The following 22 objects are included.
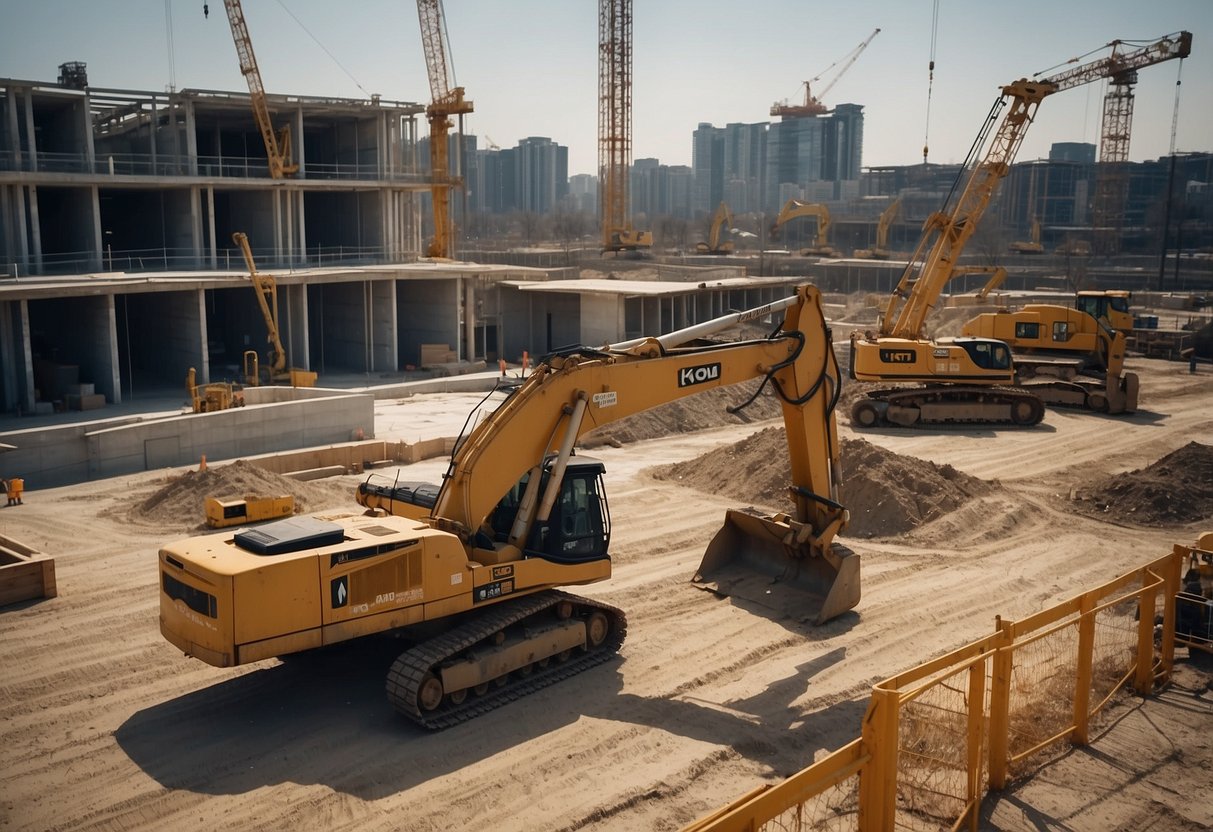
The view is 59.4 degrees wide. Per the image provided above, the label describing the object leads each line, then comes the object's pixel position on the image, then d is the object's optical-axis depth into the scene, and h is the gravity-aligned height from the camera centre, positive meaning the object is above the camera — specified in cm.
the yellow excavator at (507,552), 999 -324
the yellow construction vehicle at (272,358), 3353 -422
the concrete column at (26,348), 3136 -336
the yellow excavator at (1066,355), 3106 -371
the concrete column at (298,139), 4647 +413
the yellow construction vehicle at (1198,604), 1204 -415
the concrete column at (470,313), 4331 -318
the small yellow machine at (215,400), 2558 -399
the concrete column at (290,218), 4578 +66
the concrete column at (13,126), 3881 +388
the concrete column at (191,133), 4350 +406
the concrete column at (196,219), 4231 +56
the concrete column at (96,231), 3944 +7
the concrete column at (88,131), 4078 +389
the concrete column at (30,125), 3875 +388
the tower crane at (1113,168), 8719 +577
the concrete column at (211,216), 4222 +68
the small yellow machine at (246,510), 1812 -471
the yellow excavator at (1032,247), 8112 -88
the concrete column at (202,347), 3553 -378
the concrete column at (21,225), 3697 +27
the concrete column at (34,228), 3753 +17
